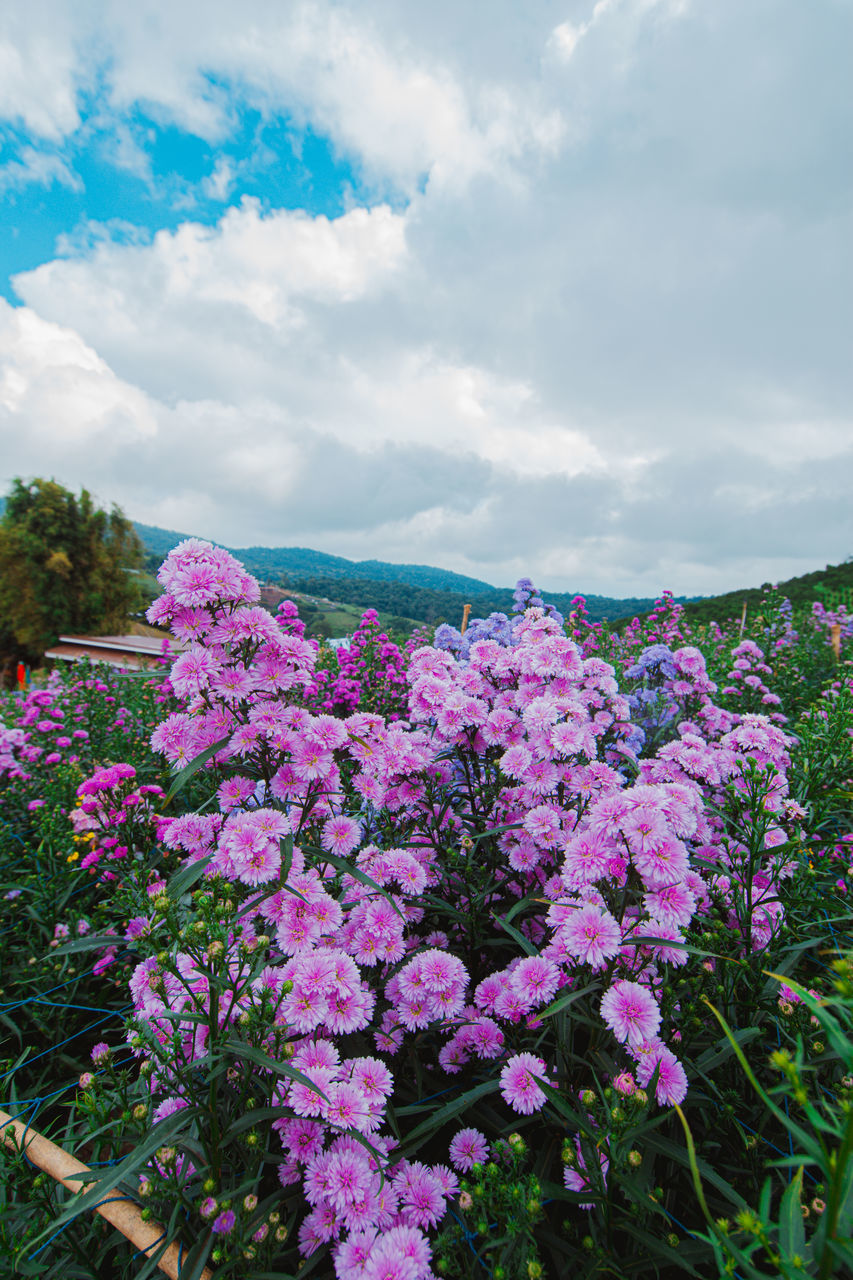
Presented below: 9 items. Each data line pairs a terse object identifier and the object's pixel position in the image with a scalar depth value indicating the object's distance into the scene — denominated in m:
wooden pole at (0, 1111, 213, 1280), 0.44
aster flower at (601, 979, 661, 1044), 0.46
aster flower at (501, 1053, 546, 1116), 0.47
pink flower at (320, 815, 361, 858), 0.60
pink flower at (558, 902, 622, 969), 0.48
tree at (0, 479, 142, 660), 19.47
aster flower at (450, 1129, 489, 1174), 0.49
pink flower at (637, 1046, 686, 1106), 0.45
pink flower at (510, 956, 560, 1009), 0.51
